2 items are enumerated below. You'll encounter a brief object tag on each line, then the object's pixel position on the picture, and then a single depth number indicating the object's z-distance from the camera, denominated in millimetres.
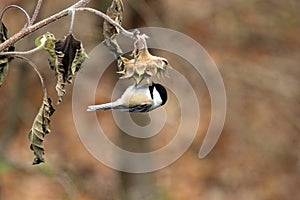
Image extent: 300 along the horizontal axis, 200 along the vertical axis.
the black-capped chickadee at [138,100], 7902
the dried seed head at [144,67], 7881
